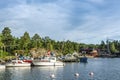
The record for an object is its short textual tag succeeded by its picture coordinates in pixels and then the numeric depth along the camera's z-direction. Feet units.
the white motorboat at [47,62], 214.42
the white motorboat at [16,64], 206.02
